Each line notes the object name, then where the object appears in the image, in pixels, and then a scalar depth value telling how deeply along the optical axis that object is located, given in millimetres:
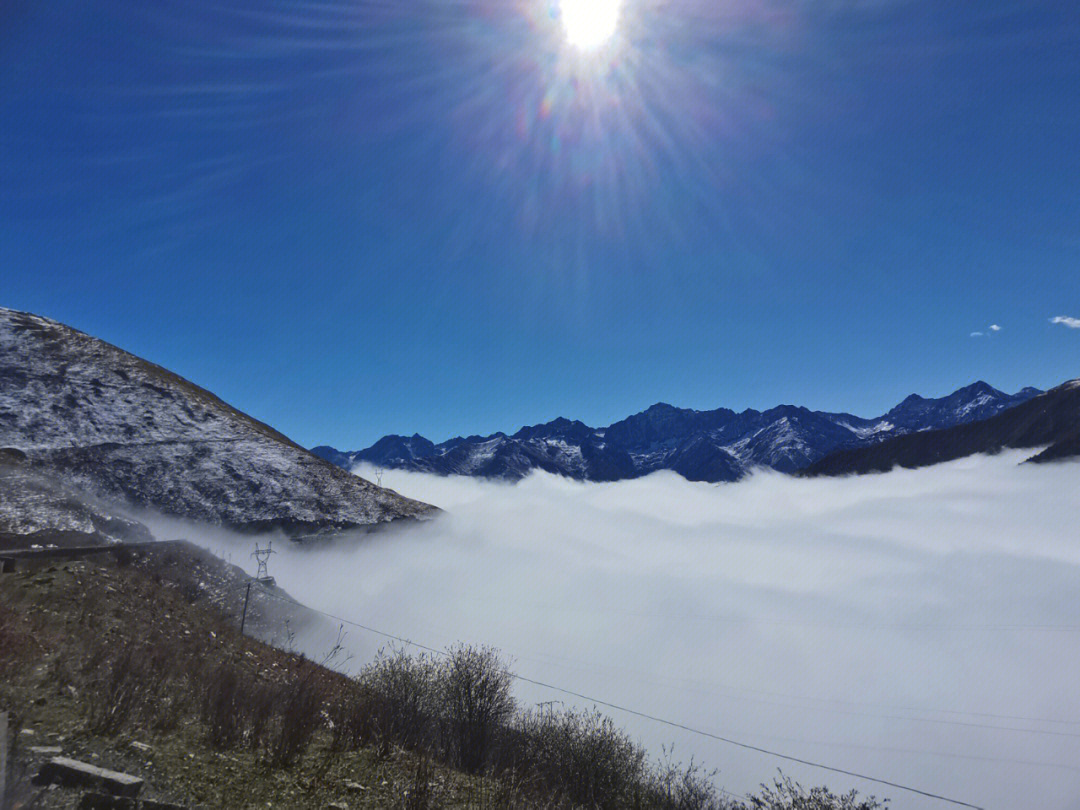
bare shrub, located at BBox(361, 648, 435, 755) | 18266
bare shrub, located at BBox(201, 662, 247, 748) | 13406
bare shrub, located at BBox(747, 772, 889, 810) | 21983
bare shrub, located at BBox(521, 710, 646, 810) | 27906
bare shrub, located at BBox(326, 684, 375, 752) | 15922
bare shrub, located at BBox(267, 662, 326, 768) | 13641
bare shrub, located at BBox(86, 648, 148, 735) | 12288
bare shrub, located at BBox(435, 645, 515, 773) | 28053
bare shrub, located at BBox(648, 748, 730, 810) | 27266
